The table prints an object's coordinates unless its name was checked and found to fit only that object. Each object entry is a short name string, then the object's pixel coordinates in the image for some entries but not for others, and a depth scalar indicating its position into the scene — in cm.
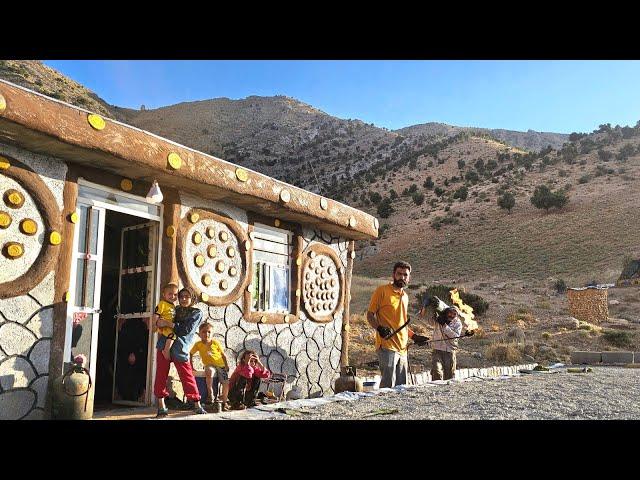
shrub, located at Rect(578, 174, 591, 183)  4238
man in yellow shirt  733
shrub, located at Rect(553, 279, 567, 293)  2797
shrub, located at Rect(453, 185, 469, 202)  4409
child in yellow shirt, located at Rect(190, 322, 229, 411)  676
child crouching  696
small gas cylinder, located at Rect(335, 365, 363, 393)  793
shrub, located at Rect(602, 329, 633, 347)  1826
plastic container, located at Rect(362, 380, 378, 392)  957
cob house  558
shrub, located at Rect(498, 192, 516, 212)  4016
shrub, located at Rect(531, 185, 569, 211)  3875
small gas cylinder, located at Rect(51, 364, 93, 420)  541
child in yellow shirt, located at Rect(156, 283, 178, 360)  595
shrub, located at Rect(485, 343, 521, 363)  1600
